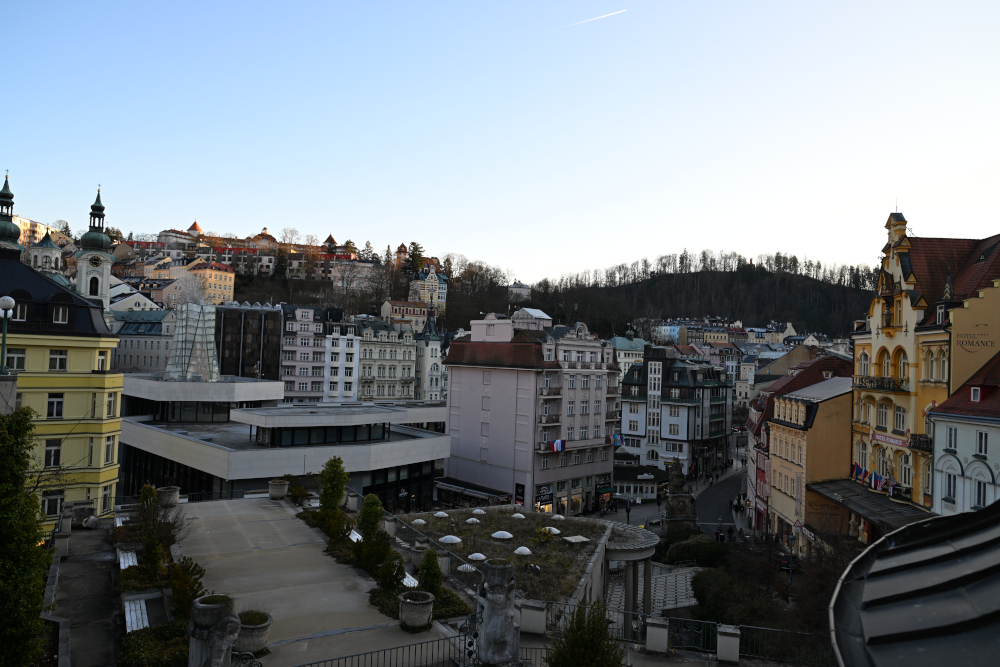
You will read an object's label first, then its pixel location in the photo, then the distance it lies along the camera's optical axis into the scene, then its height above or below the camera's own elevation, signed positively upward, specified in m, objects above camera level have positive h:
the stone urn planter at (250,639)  12.85 -6.23
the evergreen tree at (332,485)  23.62 -5.69
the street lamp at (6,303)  16.61 +0.36
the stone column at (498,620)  12.30 -5.46
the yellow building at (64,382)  28.39 -2.83
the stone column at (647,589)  28.48 -11.02
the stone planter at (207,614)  10.04 -4.51
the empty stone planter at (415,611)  14.61 -6.34
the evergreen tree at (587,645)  10.79 -5.17
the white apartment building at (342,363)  85.12 -4.30
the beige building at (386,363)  88.88 -4.27
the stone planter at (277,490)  28.62 -7.20
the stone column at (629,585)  27.62 -10.55
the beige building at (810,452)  36.28 -5.93
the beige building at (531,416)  50.59 -6.43
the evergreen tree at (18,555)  9.97 -3.85
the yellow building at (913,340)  28.25 +0.65
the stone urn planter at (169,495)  23.50 -6.35
